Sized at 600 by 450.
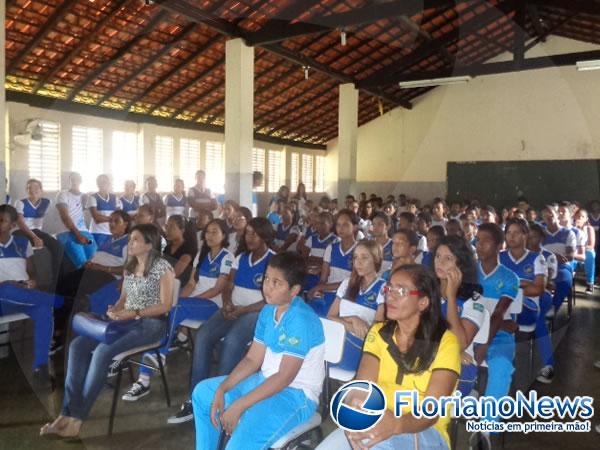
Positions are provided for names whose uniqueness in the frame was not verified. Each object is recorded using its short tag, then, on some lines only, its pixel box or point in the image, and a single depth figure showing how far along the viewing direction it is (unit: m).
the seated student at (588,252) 6.14
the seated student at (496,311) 2.38
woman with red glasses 1.51
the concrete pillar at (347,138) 10.66
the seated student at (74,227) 4.47
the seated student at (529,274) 3.13
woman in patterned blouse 2.43
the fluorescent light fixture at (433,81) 8.70
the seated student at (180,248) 3.54
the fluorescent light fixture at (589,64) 7.86
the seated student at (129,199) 6.09
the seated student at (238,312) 2.70
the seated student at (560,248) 4.11
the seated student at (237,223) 4.20
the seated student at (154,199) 6.18
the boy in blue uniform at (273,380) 1.79
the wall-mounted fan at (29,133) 7.25
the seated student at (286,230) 5.37
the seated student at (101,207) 5.28
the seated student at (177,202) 6.55
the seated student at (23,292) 3.07
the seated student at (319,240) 4.68
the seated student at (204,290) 2.98
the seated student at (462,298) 2.12
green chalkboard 11.07
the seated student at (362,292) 2.51
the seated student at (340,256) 3.70
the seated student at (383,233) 4.03
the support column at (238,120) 7.26
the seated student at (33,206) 4.72
